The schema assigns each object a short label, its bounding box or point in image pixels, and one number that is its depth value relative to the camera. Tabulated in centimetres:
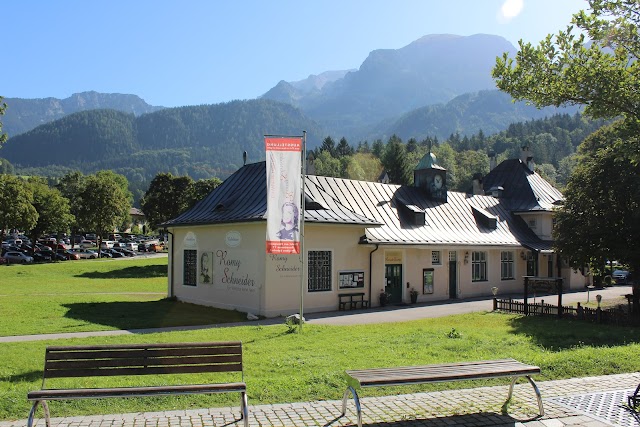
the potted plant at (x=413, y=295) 2677
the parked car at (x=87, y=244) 8109
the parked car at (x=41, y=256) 5404
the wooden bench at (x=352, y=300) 2356
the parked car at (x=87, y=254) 6148
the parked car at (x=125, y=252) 6682
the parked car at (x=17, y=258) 5138
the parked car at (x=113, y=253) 6488
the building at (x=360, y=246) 2214
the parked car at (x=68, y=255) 5762
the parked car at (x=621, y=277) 4197
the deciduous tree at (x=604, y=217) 2184
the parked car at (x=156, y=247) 7469
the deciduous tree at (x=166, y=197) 5434
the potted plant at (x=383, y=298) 2508
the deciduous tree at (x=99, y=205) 5600
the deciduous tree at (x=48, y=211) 5762
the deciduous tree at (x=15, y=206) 4922
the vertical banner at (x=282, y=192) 1709
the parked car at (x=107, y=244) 7745
